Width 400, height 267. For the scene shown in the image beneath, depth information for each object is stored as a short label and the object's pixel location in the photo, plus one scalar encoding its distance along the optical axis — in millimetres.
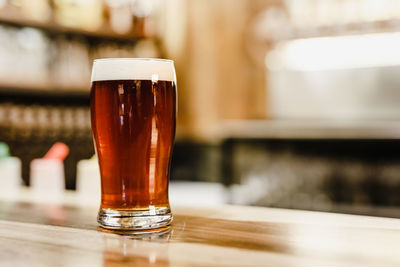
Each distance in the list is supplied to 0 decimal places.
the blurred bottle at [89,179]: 995
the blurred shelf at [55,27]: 3314
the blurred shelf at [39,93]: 3473
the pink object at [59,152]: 1028
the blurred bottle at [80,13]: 3631
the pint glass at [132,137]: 618
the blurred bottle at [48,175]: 1131
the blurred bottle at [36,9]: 3392
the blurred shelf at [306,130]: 3235
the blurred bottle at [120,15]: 3987
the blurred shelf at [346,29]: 3807
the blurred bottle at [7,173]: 1126
